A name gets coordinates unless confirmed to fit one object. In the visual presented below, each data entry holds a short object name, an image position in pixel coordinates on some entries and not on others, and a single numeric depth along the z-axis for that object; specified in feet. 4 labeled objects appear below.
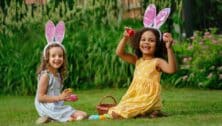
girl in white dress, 19.60
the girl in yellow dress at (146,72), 19.55
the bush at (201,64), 29.02
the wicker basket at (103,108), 20.25
